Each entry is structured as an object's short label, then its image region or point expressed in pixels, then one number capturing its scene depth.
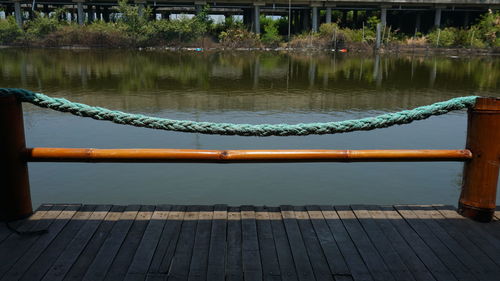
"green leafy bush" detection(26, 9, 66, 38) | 49.53
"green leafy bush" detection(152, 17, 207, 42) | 50.53
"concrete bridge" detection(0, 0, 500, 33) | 53.41
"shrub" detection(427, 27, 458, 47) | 50.97
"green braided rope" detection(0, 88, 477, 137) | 3.70
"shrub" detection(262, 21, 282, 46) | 52.74
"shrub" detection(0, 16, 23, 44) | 48.59
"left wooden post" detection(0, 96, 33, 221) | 3.66
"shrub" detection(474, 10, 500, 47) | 50.19
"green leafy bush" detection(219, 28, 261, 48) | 51.56
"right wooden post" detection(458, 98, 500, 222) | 3.85
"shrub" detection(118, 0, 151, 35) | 49.88
